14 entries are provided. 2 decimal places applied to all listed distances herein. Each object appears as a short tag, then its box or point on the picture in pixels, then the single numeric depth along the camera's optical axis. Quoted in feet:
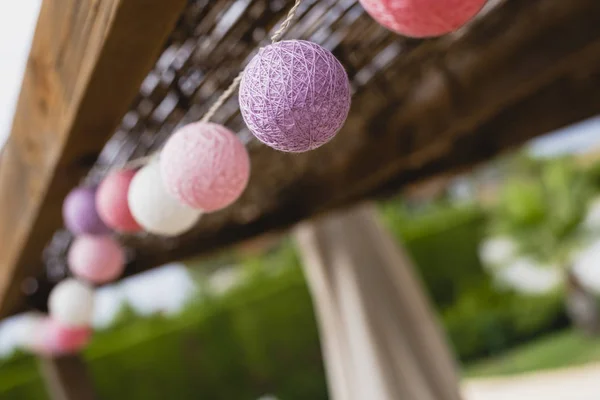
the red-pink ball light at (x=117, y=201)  3.35
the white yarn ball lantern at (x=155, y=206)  2.96
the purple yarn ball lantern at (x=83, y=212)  3.83
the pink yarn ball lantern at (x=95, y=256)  4.27
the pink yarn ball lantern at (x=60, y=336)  5.73
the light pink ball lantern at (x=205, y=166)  2.52
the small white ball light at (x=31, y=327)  6.61
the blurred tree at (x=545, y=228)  19.69
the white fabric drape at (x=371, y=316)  7.84
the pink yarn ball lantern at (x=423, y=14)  1.82
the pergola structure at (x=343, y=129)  3.07
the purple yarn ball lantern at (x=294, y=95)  1.99
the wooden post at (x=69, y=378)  7.60
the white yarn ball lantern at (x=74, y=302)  5.15
